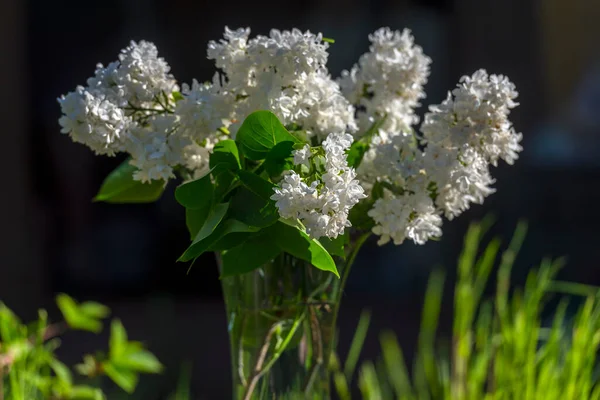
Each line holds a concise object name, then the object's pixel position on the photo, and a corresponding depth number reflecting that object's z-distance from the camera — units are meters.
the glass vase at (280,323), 3.09
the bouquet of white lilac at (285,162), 2.96
